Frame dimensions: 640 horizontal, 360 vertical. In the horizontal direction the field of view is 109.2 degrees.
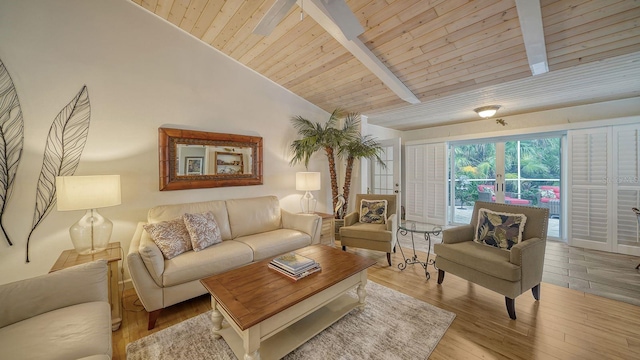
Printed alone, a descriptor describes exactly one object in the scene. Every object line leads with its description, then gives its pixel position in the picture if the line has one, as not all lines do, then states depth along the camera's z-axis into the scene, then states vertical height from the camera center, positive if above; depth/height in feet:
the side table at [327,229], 12.24 -2.74
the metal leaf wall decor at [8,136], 6.53 +1.29
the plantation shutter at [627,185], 10.81 -0.30
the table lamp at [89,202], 6.01 -0.60
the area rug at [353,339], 5.30 -4.05
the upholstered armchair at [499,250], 6.45 -2.32
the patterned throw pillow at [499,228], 7.52 -1.71
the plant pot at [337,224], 13.40 -2.63
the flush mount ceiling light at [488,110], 12.05 +3.69
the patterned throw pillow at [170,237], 7.11 -1.85
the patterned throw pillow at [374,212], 11.39 -1.65
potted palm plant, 13.15 +2.08
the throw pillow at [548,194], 14.67 -0.97
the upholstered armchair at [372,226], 10.07 -2.25
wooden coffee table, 4.58 -2.65
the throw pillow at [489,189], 16.54 -0.73
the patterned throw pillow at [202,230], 7.79 -1.79
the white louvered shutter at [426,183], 16.90 -0.27
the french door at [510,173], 14.56 +0.42
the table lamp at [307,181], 12.06 -0.07
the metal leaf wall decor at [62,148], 7.06 +1.03
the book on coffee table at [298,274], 5.87 -2.48
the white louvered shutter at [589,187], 11.50 -0.42
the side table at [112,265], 6.22 -2.40
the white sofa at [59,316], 3.54 -2.56
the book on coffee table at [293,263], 6.02 -2.31
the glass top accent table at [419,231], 8.92 -2.02
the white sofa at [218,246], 6.31 -2.39
